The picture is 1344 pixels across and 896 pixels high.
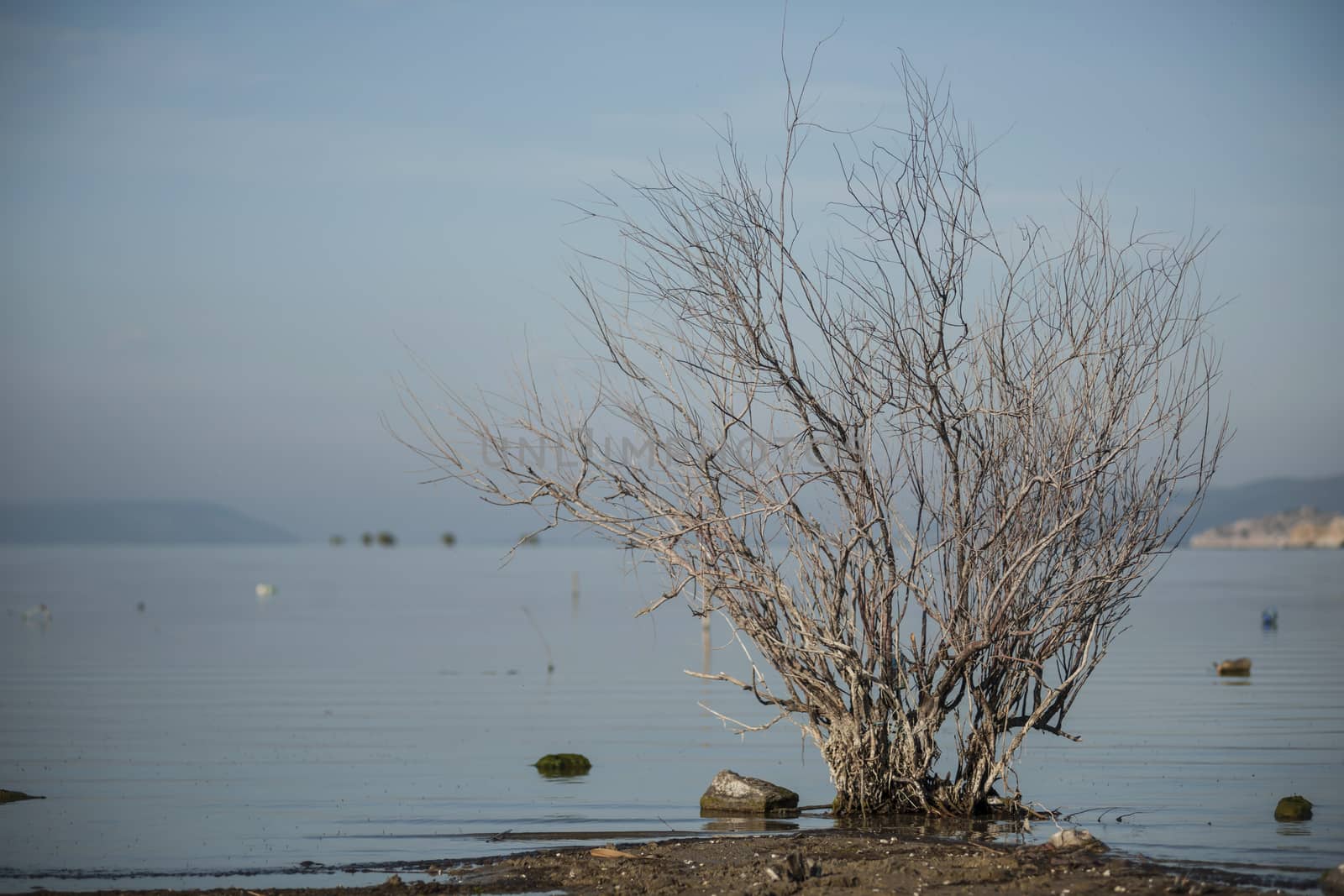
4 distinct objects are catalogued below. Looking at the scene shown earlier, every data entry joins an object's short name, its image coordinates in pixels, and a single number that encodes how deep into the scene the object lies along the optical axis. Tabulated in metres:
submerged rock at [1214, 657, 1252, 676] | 29.58
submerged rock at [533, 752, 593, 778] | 17.56
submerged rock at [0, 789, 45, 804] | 15.02
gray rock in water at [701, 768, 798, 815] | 13.87
